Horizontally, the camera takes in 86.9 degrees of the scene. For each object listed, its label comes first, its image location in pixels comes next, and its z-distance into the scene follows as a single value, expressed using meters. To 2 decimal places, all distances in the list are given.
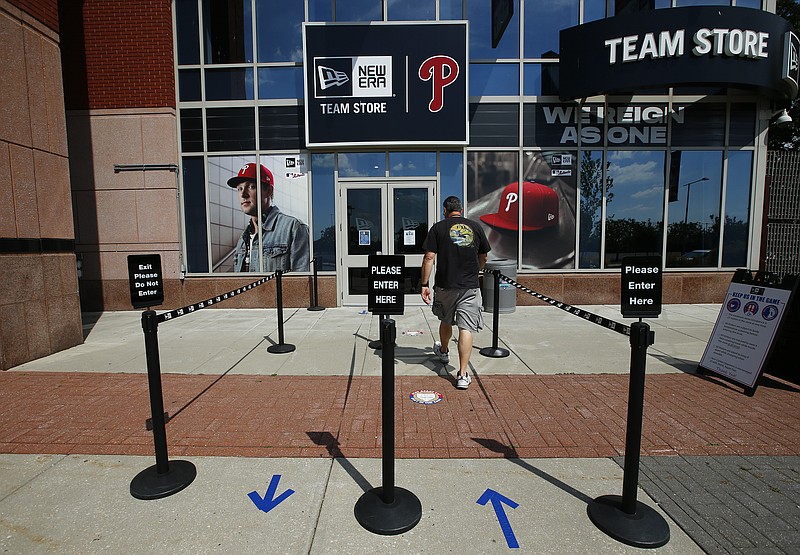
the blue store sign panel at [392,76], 9.12
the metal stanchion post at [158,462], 2.89
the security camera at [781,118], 9.62
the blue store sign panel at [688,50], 8.07
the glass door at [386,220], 9.55
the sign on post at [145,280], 4.11
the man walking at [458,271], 4.74
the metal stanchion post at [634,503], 2.49
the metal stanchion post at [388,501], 2.54
